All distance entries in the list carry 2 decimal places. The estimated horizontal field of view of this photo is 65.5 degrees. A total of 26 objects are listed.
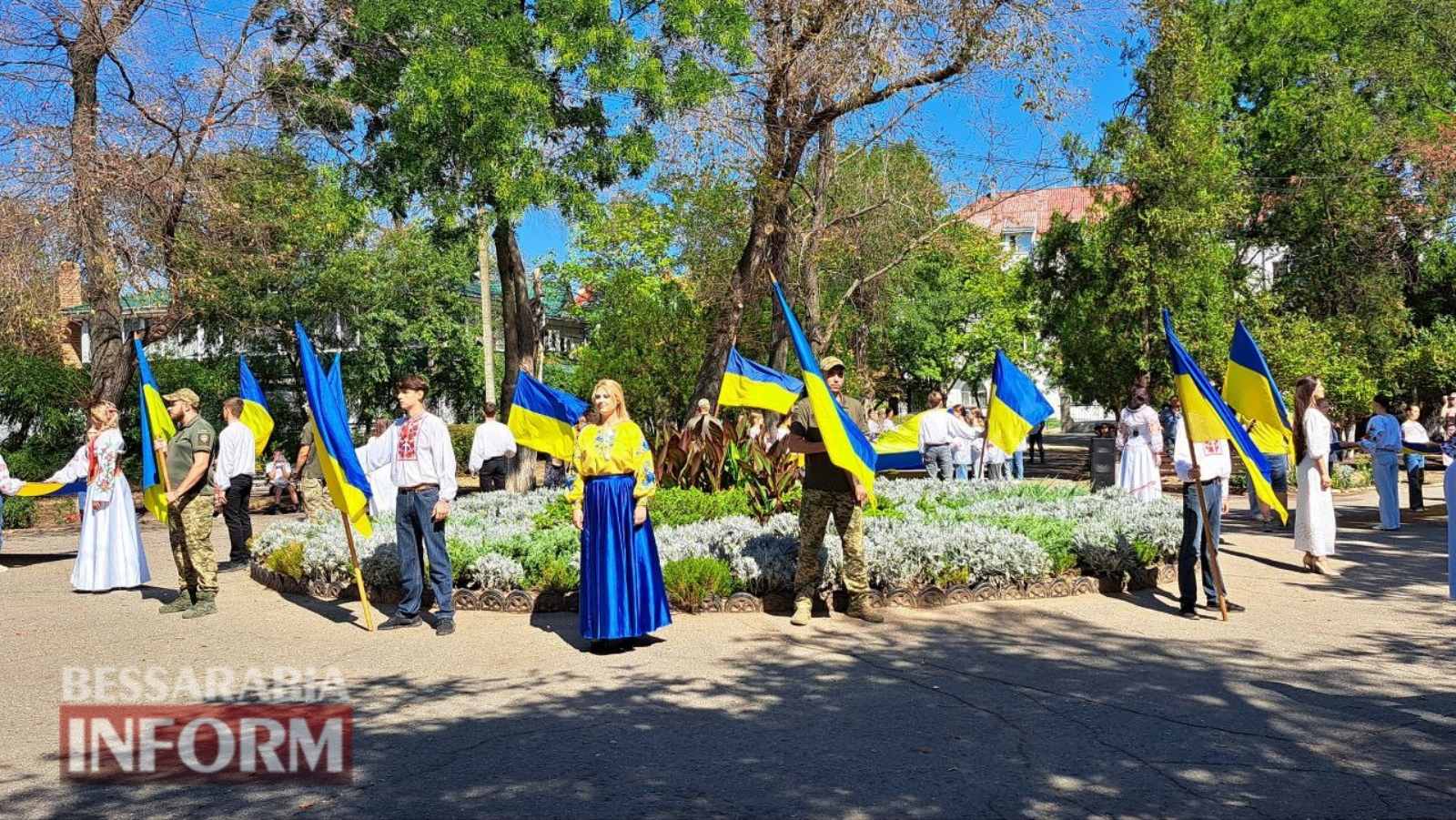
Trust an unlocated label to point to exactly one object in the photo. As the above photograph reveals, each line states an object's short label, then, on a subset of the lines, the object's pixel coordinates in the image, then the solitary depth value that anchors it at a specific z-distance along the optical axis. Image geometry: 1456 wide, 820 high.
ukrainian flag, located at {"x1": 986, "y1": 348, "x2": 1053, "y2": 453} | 12.80
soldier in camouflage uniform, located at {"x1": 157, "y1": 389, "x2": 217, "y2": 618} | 8.90
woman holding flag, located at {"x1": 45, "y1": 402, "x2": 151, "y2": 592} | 10.31
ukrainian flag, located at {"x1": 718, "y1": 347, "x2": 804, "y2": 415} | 10.94
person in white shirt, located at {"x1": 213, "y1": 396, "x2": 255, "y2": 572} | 11.98
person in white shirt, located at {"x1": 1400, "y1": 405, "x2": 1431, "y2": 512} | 16.03
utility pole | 29.23
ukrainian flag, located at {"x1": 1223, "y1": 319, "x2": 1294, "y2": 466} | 9.13
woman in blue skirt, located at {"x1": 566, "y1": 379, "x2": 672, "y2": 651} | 7.24
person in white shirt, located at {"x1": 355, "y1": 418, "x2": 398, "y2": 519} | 13.51
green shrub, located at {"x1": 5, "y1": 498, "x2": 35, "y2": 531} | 17.52
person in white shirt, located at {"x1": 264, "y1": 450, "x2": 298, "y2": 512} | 20.53
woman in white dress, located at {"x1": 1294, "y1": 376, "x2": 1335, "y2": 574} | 10.14
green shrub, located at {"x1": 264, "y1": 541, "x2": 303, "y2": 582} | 9.93
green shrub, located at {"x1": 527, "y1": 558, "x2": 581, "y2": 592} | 8.68
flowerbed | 8.72
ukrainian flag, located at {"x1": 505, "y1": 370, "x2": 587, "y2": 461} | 12.26
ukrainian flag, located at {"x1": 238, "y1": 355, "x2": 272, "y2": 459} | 12.55
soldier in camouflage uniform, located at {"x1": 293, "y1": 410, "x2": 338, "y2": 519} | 14.09
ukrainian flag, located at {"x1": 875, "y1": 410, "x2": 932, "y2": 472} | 11.02
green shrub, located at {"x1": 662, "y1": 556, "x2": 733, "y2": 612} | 8.48
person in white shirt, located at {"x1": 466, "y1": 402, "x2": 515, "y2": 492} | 15.92
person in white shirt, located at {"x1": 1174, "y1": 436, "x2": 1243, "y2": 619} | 8.37
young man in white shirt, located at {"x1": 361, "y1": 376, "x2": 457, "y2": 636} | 8.00
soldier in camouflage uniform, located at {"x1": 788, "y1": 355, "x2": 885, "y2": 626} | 7.94
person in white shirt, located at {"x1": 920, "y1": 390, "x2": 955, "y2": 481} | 18.55
